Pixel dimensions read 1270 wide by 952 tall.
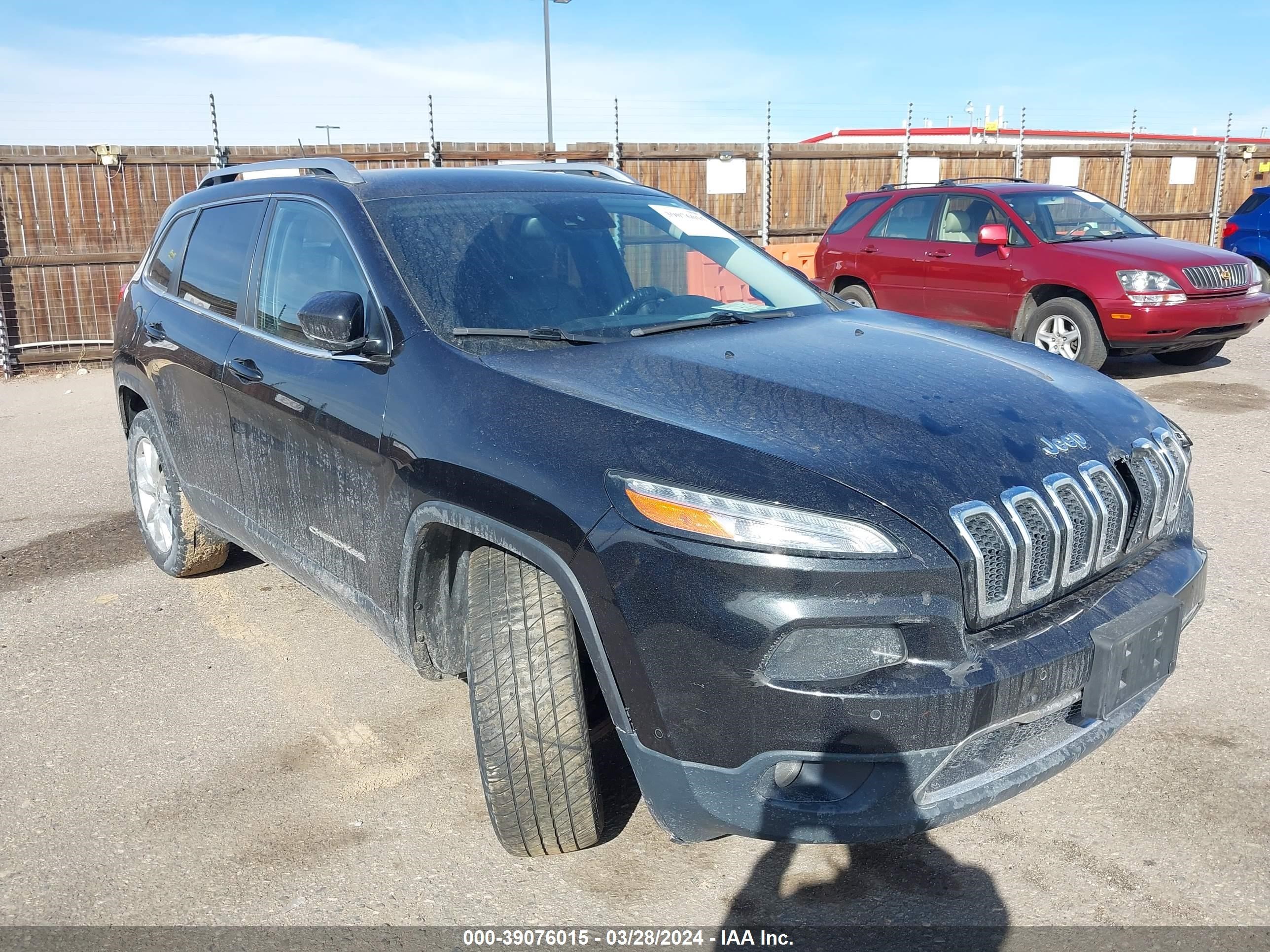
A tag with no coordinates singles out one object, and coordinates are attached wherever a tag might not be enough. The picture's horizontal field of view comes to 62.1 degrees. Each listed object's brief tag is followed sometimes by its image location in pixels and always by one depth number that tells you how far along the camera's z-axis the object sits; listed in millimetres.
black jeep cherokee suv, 2168
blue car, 13656
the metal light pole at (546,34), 21119
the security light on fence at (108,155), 11867
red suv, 8500
